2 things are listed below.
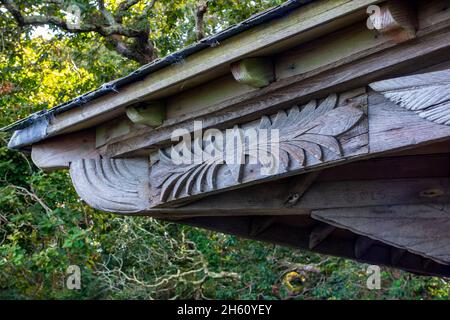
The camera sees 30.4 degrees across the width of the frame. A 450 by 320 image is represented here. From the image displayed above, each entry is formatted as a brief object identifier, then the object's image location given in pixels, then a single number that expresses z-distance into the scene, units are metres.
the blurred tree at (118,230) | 8.90
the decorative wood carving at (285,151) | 2.67
